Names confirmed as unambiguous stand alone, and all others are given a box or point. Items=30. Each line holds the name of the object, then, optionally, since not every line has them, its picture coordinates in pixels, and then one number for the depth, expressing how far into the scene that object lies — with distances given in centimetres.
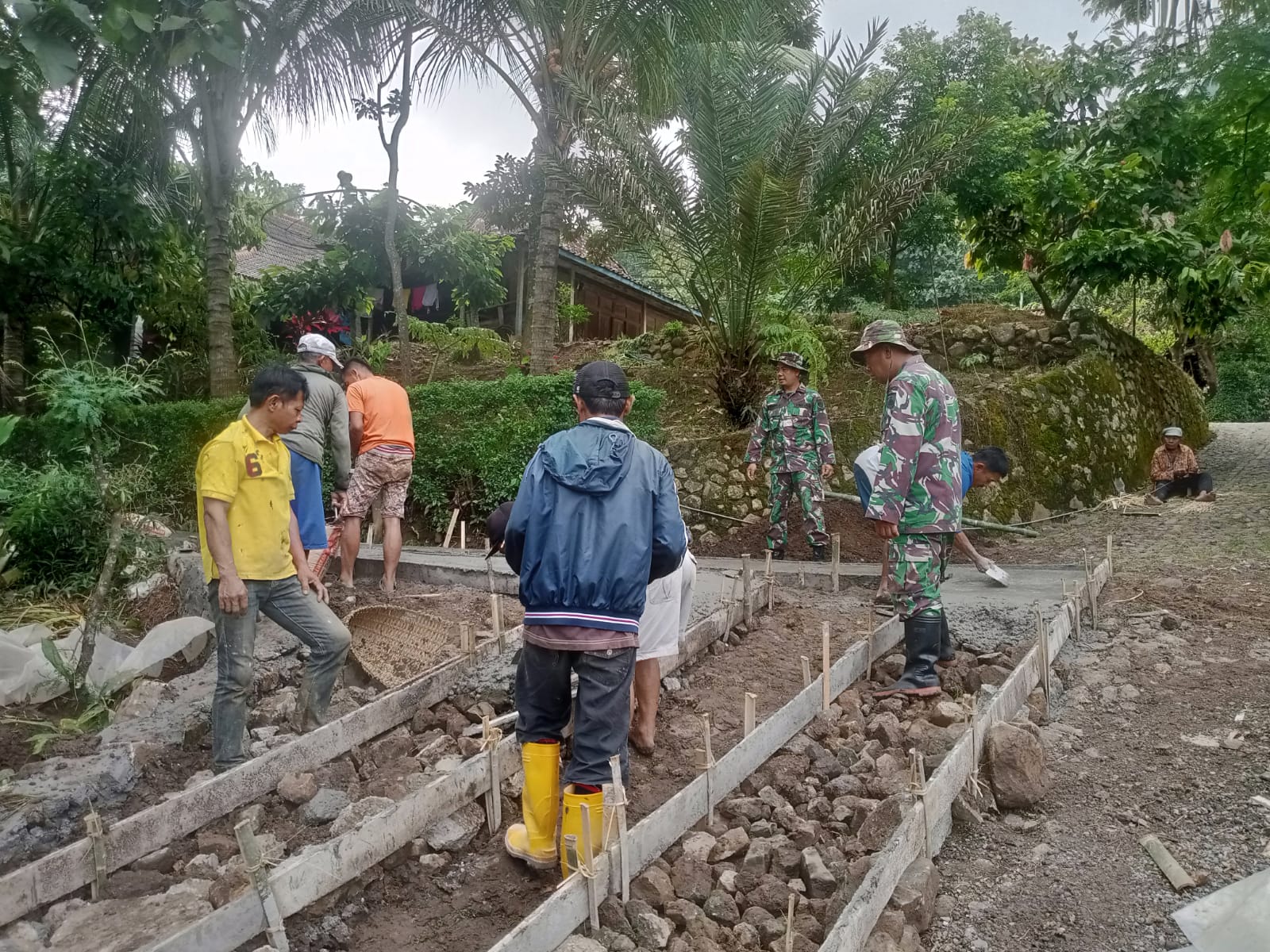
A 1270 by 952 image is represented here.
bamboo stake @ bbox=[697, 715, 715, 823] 316
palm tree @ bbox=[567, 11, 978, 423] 901
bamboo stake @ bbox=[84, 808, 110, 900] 286
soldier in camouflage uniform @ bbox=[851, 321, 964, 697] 444
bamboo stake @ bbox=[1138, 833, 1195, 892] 283
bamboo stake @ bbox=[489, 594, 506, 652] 483
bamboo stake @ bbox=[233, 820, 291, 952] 247
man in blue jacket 280
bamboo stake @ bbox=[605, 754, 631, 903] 268
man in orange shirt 588
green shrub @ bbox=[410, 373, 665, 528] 855
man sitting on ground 1062
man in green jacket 516
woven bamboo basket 483
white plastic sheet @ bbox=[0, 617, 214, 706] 458
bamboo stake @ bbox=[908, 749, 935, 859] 296
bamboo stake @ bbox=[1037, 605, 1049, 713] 439
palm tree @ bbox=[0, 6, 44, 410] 1034
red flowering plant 1267
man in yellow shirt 348
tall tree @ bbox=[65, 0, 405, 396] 1062
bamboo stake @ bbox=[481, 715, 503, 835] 335
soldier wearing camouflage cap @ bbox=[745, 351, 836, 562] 729
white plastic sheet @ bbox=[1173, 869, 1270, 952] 231
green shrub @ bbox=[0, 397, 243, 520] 898
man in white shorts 371
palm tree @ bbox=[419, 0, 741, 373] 975
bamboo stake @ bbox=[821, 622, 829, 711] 406
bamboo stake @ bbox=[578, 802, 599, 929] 258
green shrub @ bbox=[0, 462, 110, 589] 623
